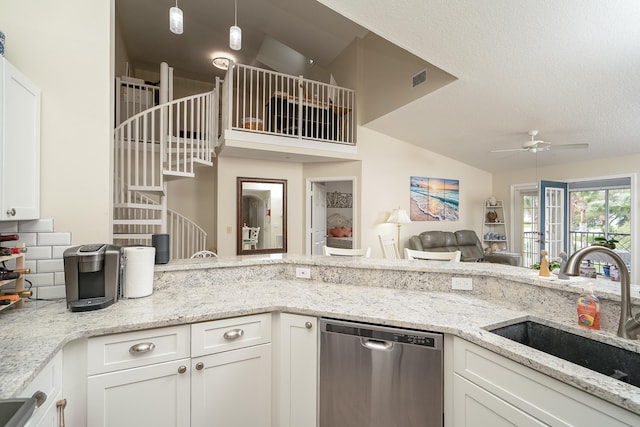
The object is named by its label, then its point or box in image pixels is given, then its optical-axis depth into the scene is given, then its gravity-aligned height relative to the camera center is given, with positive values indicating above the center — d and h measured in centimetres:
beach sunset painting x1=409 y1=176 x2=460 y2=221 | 571 +30
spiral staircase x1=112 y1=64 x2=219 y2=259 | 347 +61
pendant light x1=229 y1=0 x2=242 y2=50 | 253 +150
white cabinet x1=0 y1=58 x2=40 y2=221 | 139 +34
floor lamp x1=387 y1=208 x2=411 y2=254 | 502 -5
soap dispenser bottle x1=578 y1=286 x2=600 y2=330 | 126 -41
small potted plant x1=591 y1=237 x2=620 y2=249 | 469 -45
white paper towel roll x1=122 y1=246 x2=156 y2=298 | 174 -34
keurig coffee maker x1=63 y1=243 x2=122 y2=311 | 153 -33
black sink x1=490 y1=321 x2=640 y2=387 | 110 -57
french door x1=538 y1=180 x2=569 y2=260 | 526 -4
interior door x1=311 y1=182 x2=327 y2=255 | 558 -8
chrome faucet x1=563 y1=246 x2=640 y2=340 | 114 -36
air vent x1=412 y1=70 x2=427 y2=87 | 391 +181
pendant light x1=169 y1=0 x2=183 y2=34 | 223 +145
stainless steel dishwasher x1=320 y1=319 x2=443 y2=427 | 135 -77
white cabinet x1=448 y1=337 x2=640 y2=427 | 88 -62
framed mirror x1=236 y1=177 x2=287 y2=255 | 526 -4
